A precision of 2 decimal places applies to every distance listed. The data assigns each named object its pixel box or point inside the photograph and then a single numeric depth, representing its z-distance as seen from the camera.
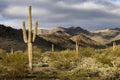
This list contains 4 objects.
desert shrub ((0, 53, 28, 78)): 25.00
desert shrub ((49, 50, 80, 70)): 32.69
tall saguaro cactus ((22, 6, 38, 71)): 30.19
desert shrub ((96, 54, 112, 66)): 31.28
